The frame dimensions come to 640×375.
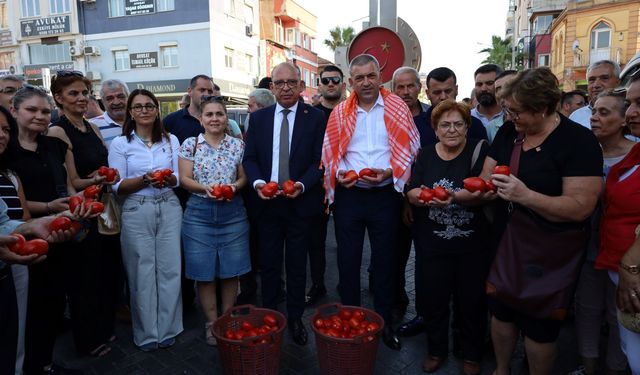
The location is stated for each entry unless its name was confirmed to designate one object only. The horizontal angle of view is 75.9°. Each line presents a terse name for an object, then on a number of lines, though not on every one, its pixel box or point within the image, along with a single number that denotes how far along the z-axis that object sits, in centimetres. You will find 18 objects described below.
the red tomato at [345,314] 325
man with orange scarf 370
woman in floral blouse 378
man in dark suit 387
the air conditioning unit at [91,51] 2620
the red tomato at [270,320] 320
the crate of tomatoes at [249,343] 291
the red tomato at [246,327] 314
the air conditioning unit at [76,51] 2639
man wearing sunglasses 476
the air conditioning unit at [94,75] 2631
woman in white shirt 370
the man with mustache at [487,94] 483
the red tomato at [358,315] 321
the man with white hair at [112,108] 440
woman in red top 216
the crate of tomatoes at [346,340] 293
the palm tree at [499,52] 4928
